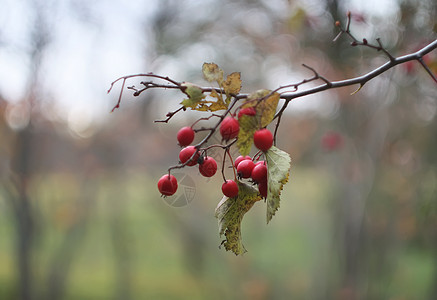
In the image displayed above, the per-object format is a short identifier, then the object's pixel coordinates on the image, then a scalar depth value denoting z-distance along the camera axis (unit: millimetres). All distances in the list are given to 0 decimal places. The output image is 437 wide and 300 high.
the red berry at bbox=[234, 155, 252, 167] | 461
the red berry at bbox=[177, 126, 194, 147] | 437
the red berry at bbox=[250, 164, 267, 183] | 436
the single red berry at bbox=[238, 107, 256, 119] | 411
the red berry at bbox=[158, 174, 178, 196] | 449
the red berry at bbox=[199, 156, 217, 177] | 435
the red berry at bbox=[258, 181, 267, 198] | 439
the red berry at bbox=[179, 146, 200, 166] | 430
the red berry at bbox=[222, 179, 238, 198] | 443
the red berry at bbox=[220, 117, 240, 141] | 418
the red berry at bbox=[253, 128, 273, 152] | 413
